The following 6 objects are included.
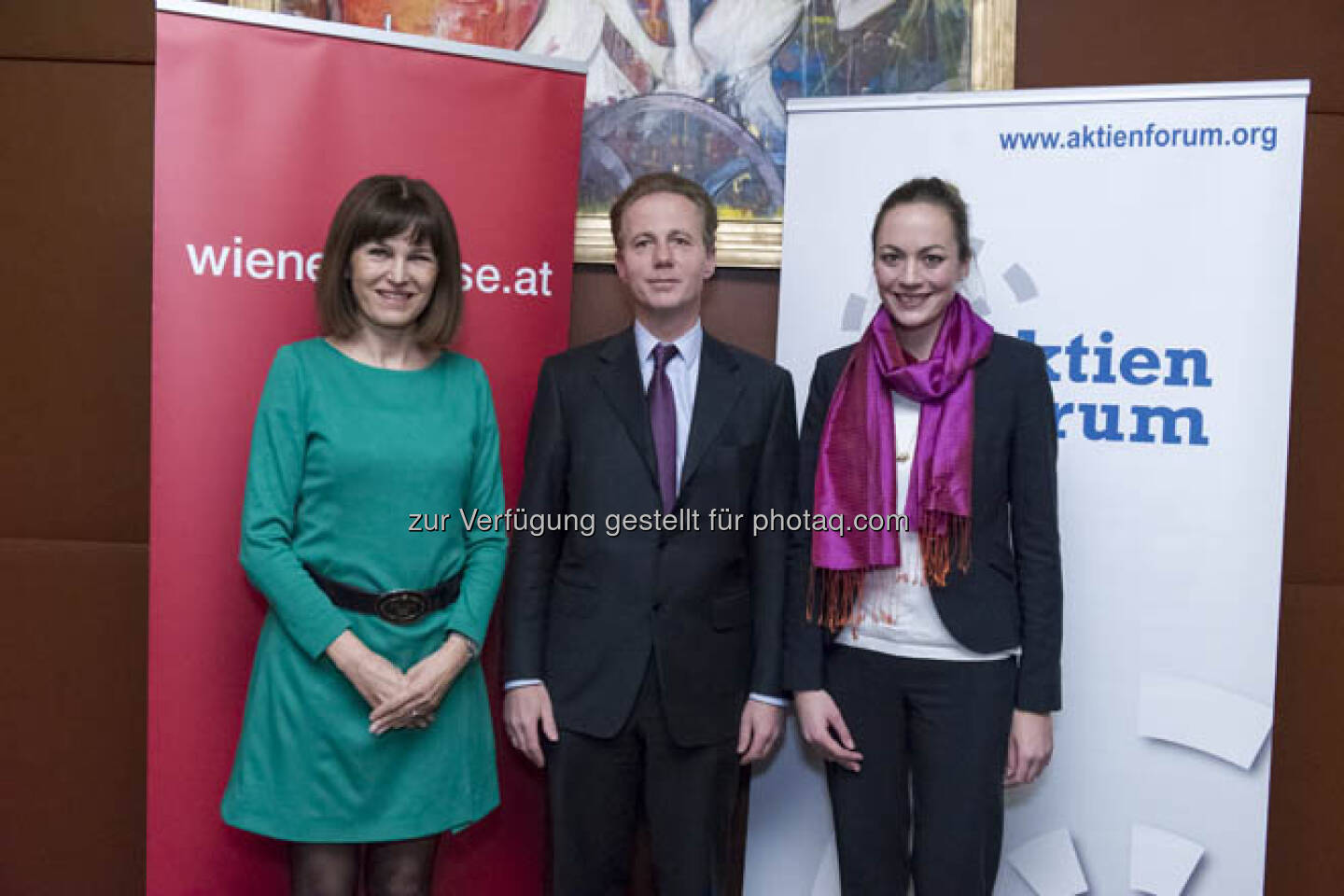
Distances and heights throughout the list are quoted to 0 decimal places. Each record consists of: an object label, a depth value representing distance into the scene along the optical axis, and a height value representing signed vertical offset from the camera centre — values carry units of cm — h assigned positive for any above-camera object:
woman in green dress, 171 -31
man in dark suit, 181 -33
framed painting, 257 +98
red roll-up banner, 200 +30
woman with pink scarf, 179 -31
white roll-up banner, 214 +3
